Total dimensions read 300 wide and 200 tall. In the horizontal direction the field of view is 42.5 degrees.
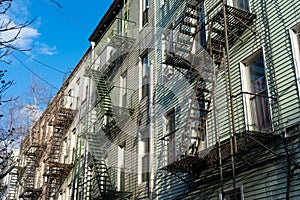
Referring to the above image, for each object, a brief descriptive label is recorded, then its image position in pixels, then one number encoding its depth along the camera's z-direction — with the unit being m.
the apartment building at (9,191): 34.62
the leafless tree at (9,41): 6.92
